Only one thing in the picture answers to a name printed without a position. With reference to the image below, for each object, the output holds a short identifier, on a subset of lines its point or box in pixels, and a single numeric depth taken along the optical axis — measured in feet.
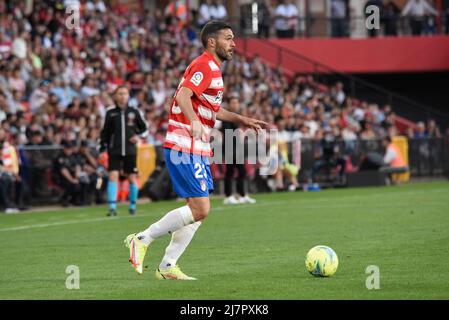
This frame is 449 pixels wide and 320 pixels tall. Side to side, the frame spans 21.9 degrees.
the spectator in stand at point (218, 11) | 129.90
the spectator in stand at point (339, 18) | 140.36
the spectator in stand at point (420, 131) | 120.42
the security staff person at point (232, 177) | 78.95
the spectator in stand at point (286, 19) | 135.85
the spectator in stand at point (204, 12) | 126.72
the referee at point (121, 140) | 68.80
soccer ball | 35.70
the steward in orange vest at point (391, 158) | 104.99
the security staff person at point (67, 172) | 79.87
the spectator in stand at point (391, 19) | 138.51
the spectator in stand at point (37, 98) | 88.17
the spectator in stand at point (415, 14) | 140.15
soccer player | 35.83
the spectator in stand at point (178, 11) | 125.39
